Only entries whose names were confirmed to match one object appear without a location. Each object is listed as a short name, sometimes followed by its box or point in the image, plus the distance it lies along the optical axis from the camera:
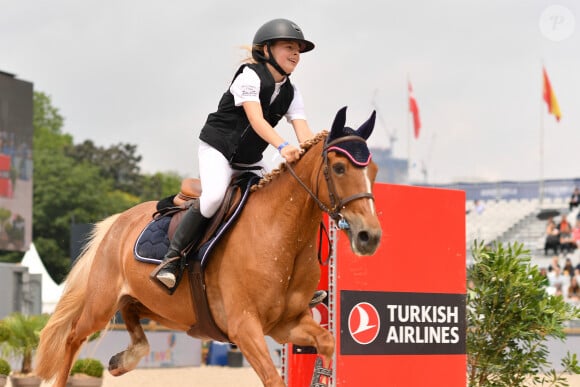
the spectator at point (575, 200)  36.54
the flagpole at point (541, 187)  43.30
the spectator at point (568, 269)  30.02
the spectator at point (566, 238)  34.23
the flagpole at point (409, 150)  52.18
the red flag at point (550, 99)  46.41
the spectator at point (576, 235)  34.45
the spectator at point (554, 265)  30.52
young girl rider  5.76
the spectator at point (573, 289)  29.17
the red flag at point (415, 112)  54.38
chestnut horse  5.04
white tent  29.05
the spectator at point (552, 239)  34.75
